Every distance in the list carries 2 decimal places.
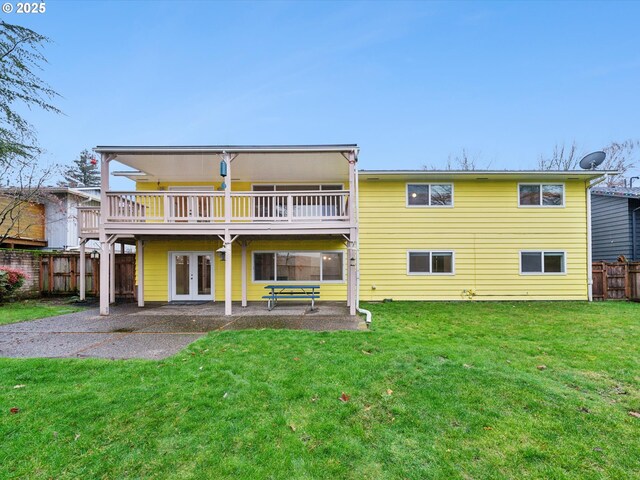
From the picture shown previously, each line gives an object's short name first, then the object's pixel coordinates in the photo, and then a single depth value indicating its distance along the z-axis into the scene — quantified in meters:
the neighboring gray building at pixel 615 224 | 12.34
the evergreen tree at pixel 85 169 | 46.50
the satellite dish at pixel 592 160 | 11.71
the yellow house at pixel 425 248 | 11.33
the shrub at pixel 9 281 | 10.27
